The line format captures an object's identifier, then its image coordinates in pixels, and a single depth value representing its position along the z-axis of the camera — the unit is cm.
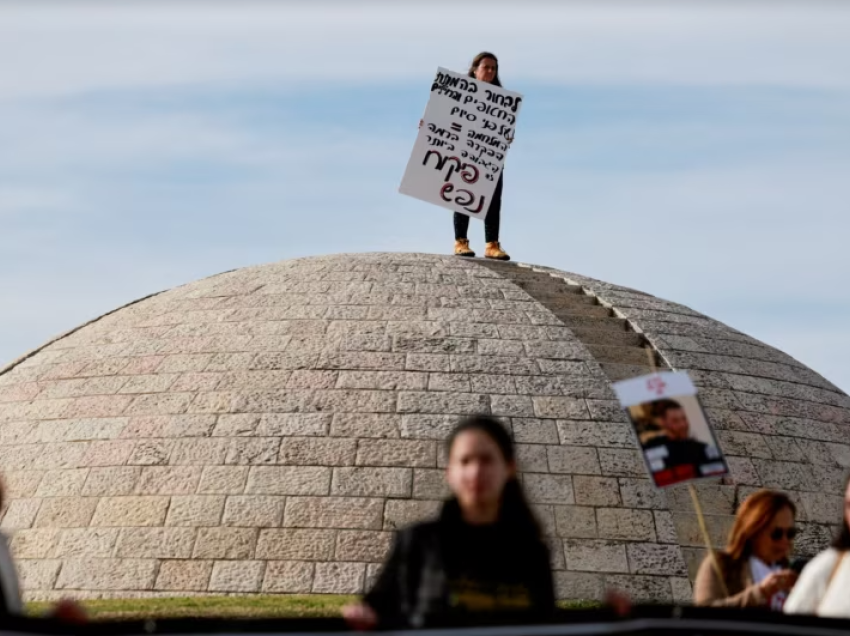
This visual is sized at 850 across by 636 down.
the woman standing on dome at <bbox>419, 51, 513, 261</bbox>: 1703
